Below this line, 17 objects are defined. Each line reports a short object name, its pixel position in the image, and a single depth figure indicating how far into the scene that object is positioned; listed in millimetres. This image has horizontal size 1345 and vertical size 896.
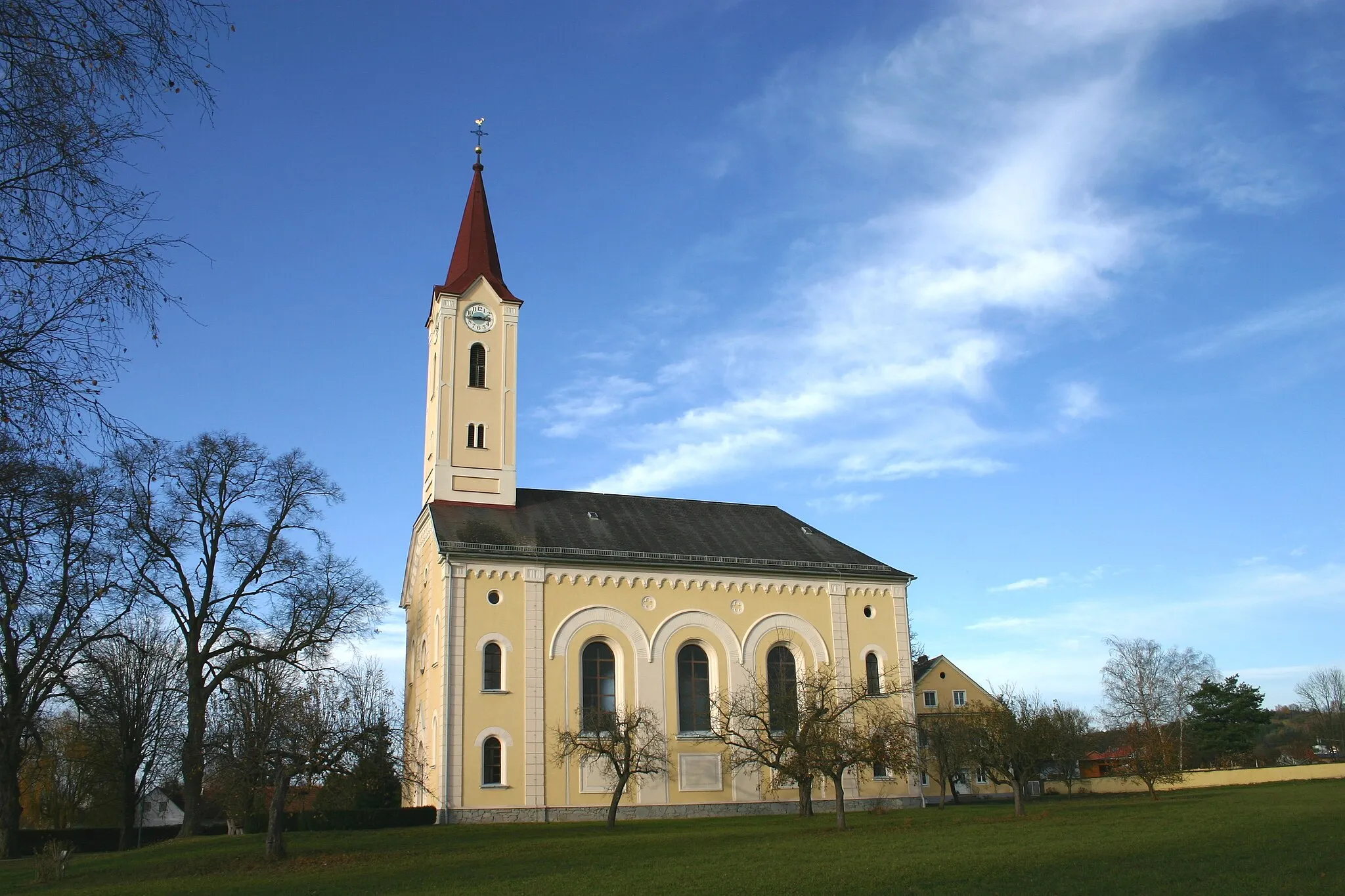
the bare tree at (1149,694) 69312
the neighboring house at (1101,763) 63938
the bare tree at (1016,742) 35281
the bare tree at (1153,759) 40844
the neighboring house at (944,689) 66375
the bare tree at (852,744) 31656
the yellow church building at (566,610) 37969
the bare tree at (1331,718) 84812
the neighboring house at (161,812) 62406
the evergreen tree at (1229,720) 65438
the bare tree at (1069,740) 37375
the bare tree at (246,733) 25344
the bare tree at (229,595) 37250
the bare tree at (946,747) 41812
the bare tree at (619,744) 35344
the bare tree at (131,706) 37125
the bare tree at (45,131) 7215
